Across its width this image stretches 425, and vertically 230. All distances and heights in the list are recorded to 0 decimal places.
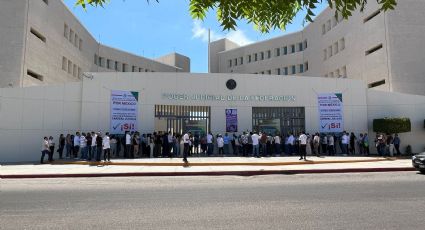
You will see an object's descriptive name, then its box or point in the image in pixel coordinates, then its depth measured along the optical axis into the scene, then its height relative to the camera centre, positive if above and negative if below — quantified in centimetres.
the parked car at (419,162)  1440 -68
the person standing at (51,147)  1984 -17
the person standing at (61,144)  2142 +0
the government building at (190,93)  2244 +339
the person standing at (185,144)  1861 -2
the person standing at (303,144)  1969 +2
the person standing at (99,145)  1998 -5
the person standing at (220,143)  2377 +8
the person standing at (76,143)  2180 +6
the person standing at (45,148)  1934 -21
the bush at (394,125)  2500 +131
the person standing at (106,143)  1909 +5
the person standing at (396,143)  2472 +10
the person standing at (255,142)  2258 +11
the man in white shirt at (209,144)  2342 +1
